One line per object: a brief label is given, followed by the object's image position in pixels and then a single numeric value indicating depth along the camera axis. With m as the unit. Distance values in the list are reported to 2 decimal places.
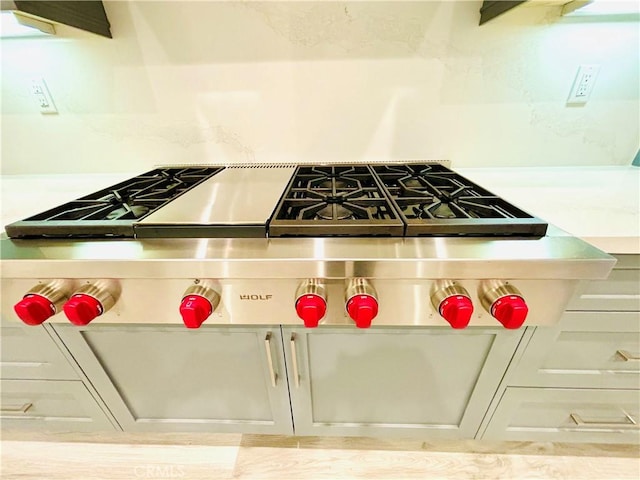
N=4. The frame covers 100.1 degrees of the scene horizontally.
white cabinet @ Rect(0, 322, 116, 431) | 0.71
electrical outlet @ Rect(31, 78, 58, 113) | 0.98
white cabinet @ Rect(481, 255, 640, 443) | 0.63
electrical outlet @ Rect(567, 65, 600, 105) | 0.92
